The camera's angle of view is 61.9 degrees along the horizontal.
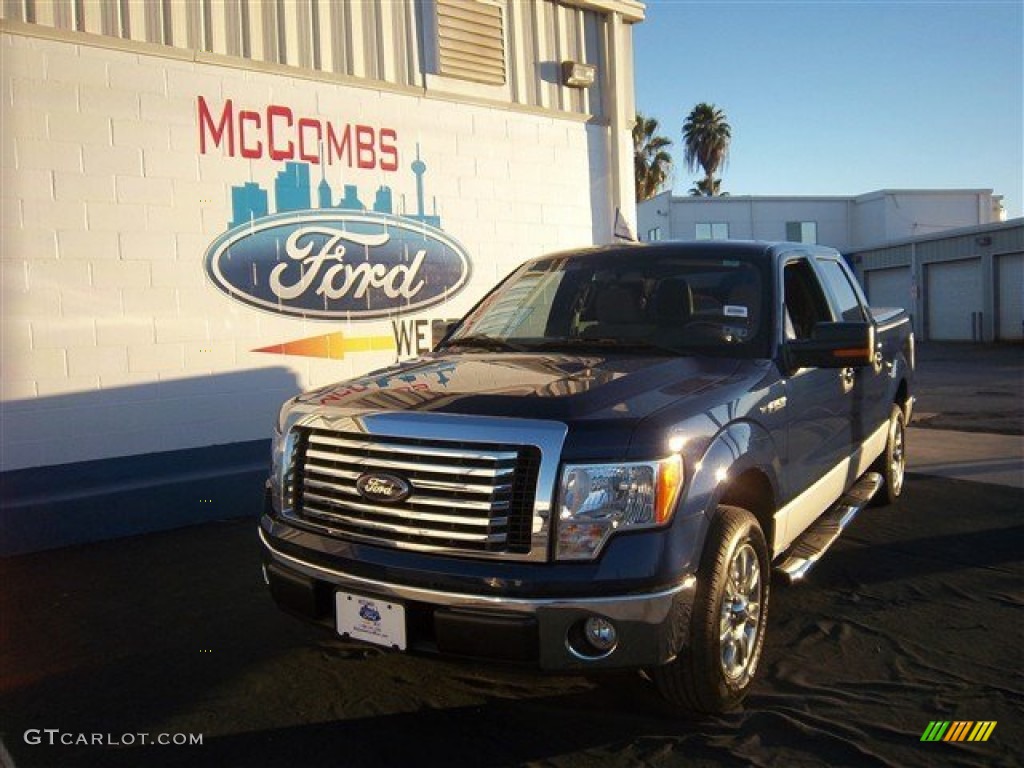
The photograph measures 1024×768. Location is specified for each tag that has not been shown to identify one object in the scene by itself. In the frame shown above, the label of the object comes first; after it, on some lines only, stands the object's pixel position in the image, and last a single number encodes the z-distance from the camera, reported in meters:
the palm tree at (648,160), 46.47
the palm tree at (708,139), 52.03
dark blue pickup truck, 2.74
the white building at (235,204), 5.71
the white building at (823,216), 36.19
